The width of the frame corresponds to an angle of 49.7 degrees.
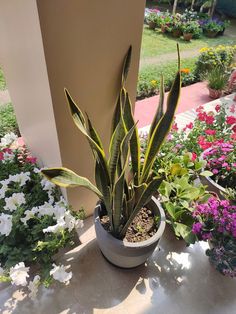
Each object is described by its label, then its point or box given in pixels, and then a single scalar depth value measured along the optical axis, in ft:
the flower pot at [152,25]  24.94
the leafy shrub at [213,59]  13.29
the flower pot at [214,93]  11.68
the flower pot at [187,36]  22.31
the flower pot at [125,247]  3.64
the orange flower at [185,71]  13.64
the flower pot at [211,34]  25.27
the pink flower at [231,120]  5.42
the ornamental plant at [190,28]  22.62
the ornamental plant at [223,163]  4.78
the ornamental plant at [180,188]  4.14
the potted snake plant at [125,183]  3.17
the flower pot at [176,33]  23.11
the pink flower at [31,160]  5.07
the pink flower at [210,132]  5.45
